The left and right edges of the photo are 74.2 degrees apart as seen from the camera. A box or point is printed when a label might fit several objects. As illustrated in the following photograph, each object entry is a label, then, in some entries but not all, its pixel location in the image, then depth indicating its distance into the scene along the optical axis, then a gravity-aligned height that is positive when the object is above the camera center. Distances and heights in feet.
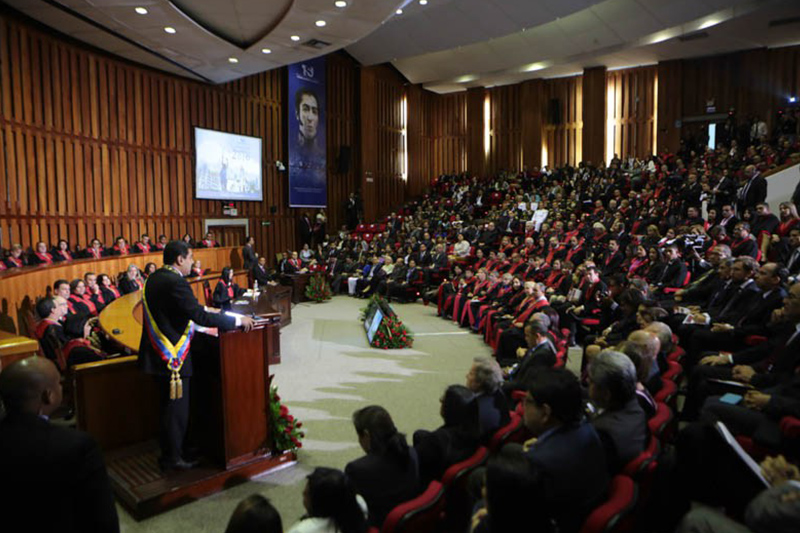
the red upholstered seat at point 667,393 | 10.62 -3.21
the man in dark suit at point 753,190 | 29.76 +2.55
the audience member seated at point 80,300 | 22.74 -2.62
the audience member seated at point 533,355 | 13.43 -3.09
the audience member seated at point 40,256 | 31.08 -0.88
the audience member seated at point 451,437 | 8.57 -3.35
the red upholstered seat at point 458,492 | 8.13 -3.93
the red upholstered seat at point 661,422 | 8.84 -3.18
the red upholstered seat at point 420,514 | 6.82 -3.64
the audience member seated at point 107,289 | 26.45 -2.47
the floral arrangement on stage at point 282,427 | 12.49 -4.49
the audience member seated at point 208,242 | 43.65 -0.17
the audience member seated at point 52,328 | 15.51 -2.59
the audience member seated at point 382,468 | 7.45 -3.29
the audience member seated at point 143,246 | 38.81 -0.41
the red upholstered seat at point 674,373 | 12.40 -3.25
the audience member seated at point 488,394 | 9.48 -2.93
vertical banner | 55.57 +11.18
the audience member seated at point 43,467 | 4.76 -2.06
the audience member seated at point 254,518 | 4.88 -2.59
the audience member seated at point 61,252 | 32.91 -0.68
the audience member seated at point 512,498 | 4.85 -2.41
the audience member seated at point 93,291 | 25.10 -2.42
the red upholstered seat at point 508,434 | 9.25 -3.51
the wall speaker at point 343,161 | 61.77 +9.08
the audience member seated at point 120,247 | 36.58 -0.44
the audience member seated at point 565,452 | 6.53 -2.71
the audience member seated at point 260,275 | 40.15 -2.72
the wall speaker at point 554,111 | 66.90 +16.00
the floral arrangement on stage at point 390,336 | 25.18 -4.66
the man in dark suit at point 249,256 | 40.96 -1.28
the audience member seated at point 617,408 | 7.70 -2.65
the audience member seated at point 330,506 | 5.81 -2.96
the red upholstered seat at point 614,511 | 6.08 -3.26
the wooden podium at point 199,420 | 11.02 -4.21
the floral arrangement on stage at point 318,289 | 41.93 -4.03
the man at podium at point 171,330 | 10.82 -1.85
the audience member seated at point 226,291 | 28.04 -2.85
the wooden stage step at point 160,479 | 10.46 -5.05
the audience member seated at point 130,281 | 28.30 -2.17
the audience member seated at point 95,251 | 34.40 -0.66
